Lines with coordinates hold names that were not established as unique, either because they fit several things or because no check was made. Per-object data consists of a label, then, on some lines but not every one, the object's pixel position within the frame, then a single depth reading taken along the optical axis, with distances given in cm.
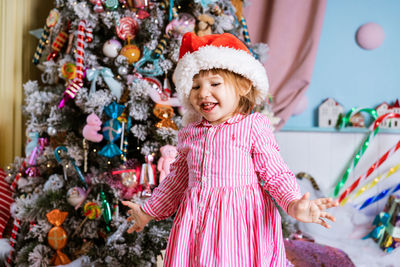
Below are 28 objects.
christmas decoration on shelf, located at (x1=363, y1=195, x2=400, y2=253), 210
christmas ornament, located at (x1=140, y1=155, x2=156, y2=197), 171
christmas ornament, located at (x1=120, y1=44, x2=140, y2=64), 178
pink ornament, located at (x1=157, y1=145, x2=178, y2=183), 168
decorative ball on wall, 243
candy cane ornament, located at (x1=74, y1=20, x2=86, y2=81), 181
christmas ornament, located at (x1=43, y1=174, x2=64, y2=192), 192
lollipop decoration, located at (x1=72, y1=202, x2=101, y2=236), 177
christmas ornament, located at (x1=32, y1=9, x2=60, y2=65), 199
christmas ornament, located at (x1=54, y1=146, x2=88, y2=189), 185
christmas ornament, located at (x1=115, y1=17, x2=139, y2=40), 179
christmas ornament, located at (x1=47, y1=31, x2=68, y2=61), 199
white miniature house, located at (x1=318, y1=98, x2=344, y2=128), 254
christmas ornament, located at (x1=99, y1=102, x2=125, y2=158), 175
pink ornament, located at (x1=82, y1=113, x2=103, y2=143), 174
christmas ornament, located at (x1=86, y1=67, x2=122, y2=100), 178
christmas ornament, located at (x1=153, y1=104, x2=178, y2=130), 172
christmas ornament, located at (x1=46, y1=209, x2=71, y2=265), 181
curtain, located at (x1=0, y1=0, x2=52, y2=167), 243
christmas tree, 172
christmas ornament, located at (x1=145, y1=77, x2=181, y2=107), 171
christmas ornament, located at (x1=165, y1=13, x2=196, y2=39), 173
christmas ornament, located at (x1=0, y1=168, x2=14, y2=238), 214
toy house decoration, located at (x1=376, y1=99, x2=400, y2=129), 242
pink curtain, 252
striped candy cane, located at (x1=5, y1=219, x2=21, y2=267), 202
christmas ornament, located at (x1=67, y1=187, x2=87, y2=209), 183
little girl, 101
